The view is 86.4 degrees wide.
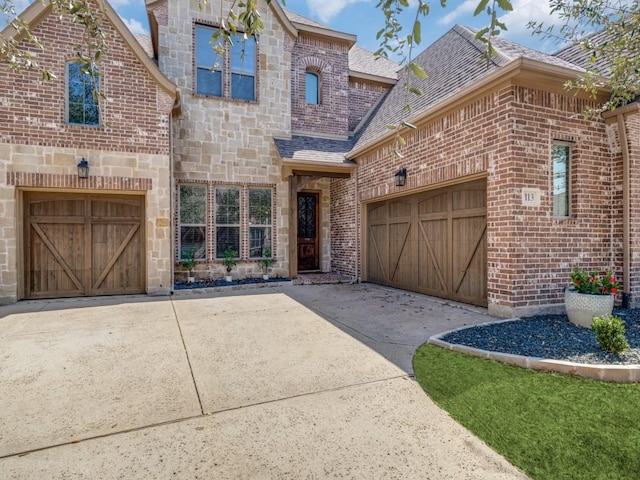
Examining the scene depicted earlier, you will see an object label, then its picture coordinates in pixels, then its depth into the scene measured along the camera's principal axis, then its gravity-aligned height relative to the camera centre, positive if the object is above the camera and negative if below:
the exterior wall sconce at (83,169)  7.31 +1.47
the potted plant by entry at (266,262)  9.85 -0.72
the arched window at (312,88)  11.09 +4.91
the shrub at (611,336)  3.65 -1.08
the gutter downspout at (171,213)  8.11 +0.58
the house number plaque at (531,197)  5.44 +0.65
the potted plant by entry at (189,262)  8.99 -0.66
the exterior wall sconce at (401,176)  7.79 +1.39
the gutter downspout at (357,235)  10.04 +0.06
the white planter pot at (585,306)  4.71 -0.98
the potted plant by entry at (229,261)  9.48 -0.66
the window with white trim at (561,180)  5.85 +0.99
